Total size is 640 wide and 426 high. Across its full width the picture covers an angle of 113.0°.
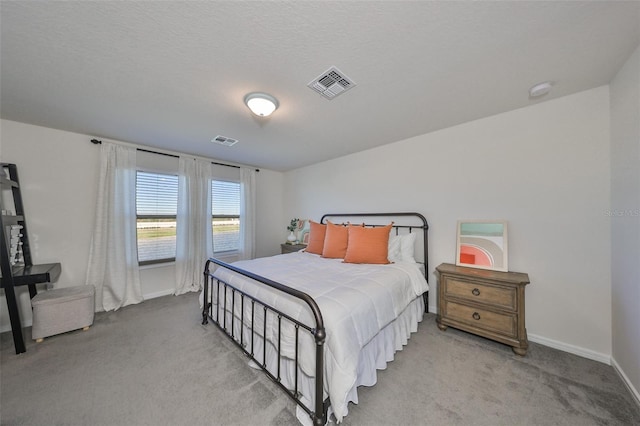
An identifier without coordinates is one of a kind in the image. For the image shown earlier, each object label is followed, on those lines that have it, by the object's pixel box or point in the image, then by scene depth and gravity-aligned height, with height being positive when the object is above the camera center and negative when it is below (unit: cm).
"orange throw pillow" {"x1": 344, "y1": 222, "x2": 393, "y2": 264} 254 -41
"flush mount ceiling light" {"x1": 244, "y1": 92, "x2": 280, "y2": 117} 186 +99
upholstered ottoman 211 -100
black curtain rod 284 +98
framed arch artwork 221 -36
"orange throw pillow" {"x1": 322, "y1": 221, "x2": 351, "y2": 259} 290 -41
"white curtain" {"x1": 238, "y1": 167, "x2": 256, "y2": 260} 426 -2
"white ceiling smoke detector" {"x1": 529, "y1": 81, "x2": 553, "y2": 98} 176 +104
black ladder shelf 193 -44
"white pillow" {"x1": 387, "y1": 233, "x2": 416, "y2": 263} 265 -46
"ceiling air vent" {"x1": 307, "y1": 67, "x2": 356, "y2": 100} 162 +106
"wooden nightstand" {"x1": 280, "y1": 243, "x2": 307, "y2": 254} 401 -66
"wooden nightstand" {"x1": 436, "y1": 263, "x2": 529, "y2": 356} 188 -88
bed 126 -79
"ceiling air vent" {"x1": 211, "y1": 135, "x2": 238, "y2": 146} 292 +104
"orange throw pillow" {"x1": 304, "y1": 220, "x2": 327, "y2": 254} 327 -39
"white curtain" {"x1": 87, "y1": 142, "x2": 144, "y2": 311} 282 -28
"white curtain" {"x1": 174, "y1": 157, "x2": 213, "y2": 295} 350 -16
